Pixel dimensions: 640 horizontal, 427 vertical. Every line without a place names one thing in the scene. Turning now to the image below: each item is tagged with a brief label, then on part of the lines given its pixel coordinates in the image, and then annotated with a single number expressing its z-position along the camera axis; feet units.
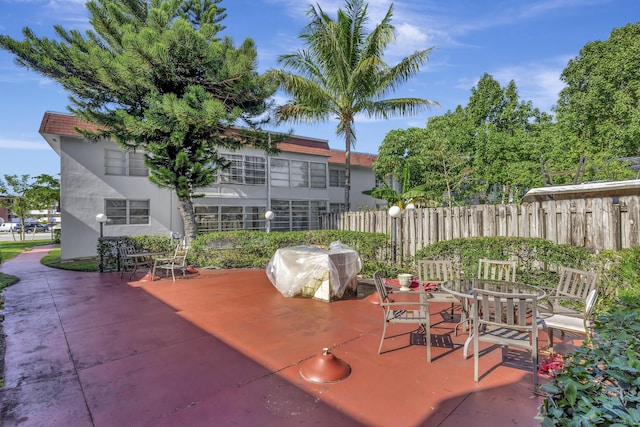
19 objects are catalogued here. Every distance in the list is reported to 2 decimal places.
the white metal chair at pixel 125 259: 32.65
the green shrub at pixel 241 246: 38.32
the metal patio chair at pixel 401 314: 13.08
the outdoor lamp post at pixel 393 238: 31.01
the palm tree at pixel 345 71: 43.34
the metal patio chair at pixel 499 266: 17.79
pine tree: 34.53
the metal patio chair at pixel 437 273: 18.24
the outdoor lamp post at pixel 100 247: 35.67
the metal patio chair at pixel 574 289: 14.07
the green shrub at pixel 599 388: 4.14
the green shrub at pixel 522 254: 20.03
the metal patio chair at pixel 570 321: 12.24
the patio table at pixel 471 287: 14.11
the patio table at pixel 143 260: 30.82
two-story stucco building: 45.01
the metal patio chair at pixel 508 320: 10.99
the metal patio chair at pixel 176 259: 30.37
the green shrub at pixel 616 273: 16.65
